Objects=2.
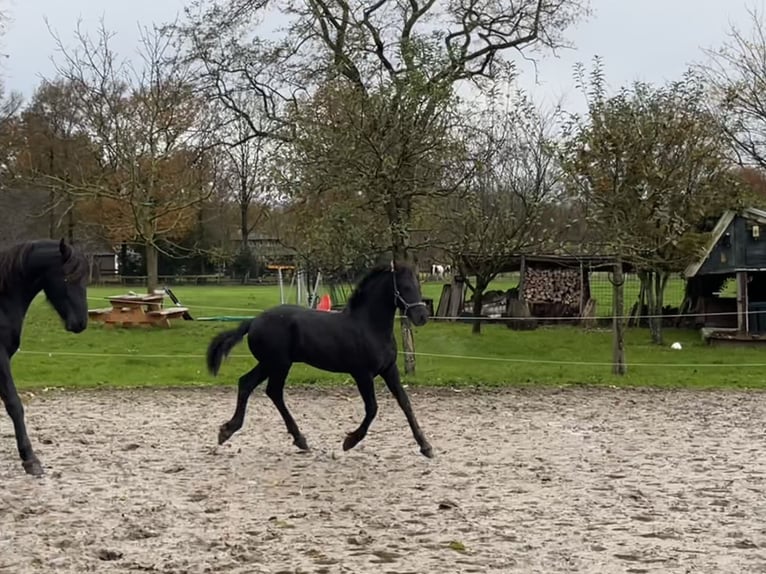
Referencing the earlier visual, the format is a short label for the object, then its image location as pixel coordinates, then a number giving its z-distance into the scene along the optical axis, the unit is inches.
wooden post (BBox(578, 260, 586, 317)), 992.2
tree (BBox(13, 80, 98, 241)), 1579.7
